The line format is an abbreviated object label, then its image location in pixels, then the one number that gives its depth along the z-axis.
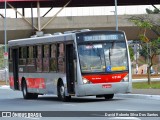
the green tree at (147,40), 39.47
